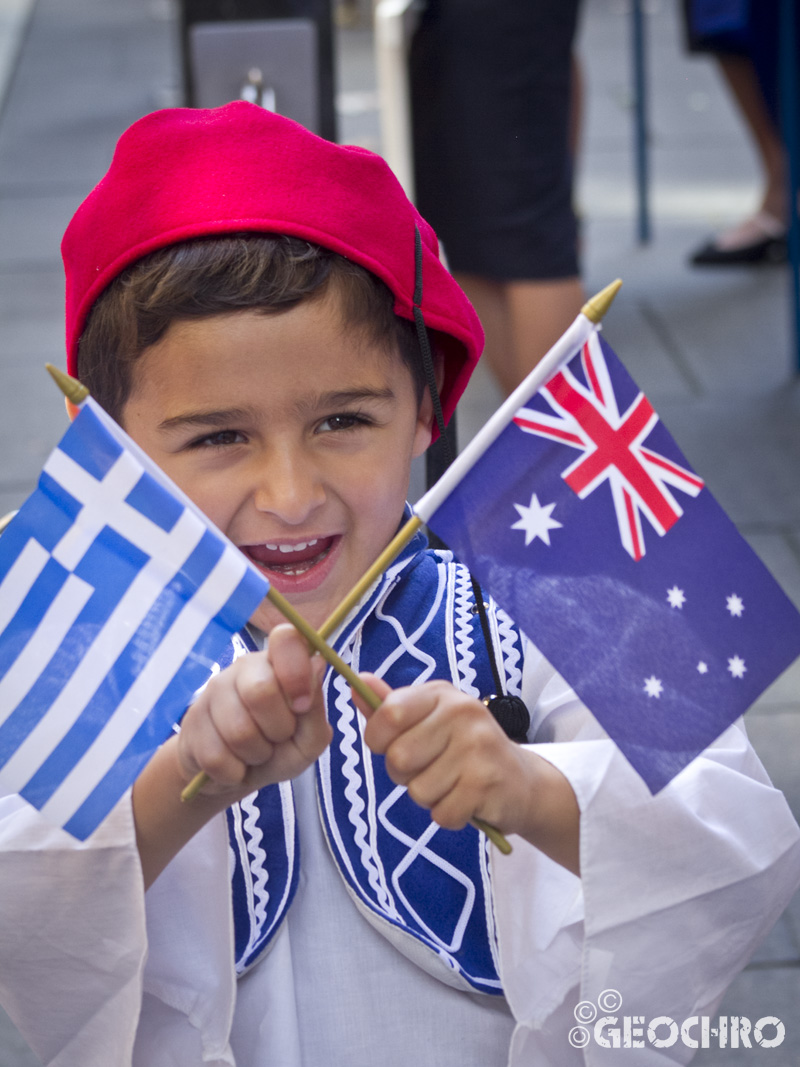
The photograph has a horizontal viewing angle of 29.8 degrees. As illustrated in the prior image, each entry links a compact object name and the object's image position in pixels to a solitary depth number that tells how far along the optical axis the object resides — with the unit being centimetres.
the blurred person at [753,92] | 520
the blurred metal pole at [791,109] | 443
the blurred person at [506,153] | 326
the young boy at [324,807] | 145
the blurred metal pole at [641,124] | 573
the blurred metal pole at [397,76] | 319
